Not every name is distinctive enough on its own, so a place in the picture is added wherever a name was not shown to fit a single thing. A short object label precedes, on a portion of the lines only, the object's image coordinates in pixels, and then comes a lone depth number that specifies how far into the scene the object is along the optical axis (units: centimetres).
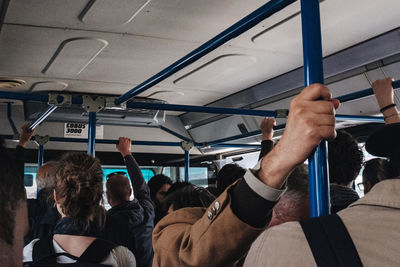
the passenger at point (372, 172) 274
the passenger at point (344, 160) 216
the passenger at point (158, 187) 460
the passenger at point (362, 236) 86
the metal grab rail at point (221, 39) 144
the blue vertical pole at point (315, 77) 123
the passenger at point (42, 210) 254
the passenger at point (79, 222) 180
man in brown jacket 98
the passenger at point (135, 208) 286
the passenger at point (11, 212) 75
